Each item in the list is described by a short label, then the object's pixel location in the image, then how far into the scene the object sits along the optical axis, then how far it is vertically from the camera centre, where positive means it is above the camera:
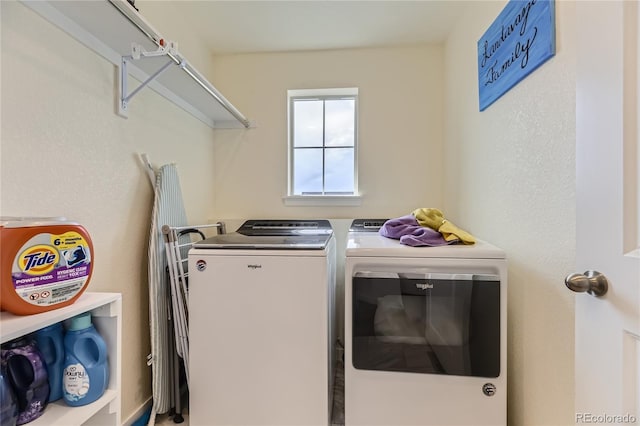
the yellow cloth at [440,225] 1.35 -0.06
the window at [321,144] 2.39 +0.56
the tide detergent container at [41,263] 0.67 -0.13
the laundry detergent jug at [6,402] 0.68 -0.46
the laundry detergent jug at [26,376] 0.73 -0.43
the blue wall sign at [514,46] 1.00 +0.67
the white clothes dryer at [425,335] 1.19 -0.53
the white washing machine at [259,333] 1.30 -0.55
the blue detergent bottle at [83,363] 0.83 -0.45
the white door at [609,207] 0.60 +0.01
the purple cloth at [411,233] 1.33 -0.11
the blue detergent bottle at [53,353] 0.82 -0.40
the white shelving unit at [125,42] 0.99 +0.69
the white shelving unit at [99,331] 0.69 -0.39
